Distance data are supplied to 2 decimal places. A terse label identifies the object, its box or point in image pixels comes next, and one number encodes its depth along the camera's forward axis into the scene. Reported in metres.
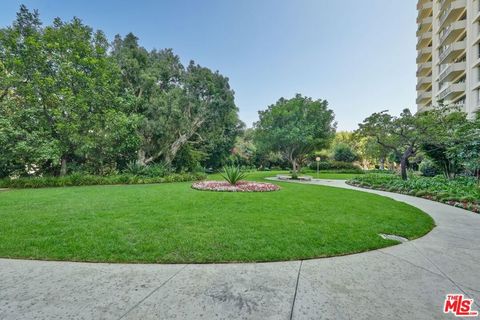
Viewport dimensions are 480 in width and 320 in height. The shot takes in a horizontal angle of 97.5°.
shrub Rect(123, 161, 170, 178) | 14.85
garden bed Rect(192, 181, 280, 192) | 9.95
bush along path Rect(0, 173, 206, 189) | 11.31
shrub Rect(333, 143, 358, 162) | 32.75
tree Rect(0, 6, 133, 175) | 11.54
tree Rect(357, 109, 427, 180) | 12.19
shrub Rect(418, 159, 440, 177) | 17.47
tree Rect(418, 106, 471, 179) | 10.52
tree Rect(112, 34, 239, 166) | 14.88
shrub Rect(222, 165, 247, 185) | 11.15
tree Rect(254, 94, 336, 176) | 18.20
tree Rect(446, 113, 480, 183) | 9.03
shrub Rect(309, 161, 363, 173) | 29.62
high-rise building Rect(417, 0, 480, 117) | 17.62
